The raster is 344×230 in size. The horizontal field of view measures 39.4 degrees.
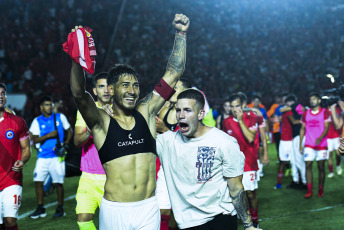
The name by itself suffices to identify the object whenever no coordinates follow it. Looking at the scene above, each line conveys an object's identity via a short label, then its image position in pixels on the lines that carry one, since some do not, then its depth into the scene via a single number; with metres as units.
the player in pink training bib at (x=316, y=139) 9.59
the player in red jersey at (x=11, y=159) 5.71
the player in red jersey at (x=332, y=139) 11.96
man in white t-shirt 4.00
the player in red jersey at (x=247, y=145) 7.28
